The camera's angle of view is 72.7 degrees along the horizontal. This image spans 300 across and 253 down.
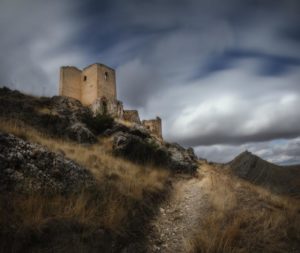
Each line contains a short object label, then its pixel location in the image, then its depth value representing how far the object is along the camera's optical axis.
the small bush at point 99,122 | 14.83
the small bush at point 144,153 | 10.46
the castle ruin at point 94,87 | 24.58
